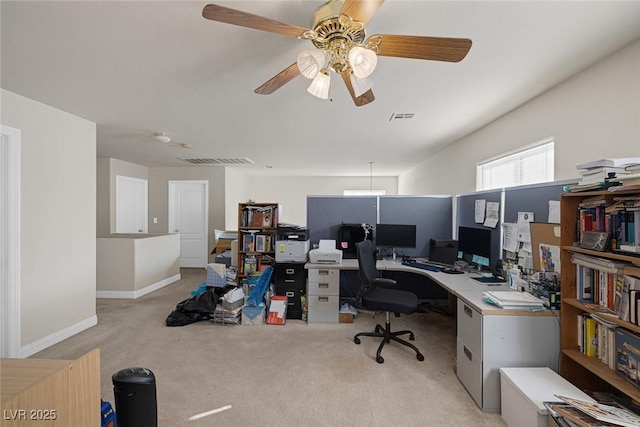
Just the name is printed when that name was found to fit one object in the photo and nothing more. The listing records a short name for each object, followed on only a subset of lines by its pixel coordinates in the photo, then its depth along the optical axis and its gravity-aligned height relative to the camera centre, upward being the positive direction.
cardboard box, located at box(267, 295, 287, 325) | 3.21 -1.21
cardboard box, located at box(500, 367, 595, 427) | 1.46 -1.03
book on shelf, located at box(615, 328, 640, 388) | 1.34 -0.74
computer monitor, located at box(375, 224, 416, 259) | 3.57 -0.31
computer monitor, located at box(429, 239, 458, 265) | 3.23 -0.47
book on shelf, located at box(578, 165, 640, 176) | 1.45 +0.25
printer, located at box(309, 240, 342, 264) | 3.30 -0.55
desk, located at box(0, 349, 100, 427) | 0.80 -0.60
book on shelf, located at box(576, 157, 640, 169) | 1.44 +0.29
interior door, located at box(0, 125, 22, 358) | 2.33 -0.24
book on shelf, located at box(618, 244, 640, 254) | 1.32 -0.17
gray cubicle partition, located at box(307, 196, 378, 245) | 3.88 +0.00
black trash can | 1.47 -1.05
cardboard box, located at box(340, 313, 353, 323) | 3.26 -1.30
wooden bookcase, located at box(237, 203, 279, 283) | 3.77 -0.33
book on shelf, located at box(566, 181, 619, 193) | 1.48 +0.16
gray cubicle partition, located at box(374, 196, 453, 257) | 3.77 -0.03
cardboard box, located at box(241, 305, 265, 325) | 3.22 -1.26
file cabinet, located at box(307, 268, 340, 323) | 3.21 -1.01
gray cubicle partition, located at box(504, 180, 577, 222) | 2.07 +0.13
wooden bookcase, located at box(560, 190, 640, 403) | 1.70 -0.62
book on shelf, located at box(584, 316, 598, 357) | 1.63 -0.77
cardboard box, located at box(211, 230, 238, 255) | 5.38 -0.58
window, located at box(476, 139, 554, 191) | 2.49 +0.51
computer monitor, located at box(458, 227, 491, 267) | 2.74 -0.35
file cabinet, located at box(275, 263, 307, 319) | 3.37 -0.92
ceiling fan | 1.19 +0.86
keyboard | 3.04 -0.62
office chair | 2.44 -0.82
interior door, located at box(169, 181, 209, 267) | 6.12 -0.20
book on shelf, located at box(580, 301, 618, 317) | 1.46 -0.55
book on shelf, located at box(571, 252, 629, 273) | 1.43 -0.28
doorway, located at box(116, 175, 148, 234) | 5.32 +0.16
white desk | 1.79 -0.88
